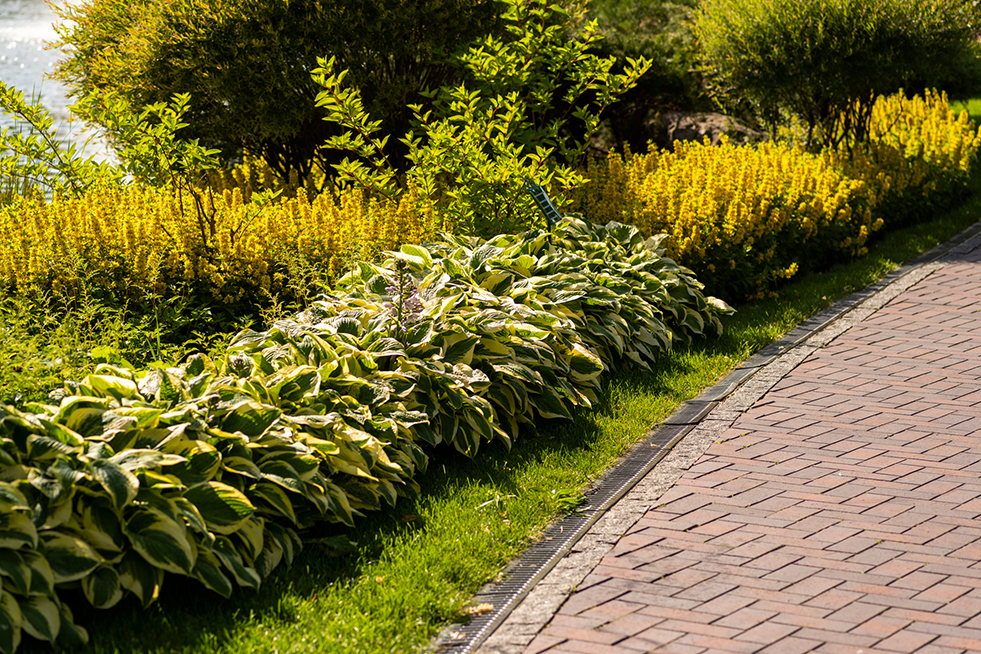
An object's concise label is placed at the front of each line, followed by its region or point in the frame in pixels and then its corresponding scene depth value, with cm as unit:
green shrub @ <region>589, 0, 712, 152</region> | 1255
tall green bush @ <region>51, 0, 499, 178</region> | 823
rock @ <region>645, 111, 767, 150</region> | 1268
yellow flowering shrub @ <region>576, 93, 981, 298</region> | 777
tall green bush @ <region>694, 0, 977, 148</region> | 987
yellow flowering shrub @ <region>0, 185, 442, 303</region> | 606
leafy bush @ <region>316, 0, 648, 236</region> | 705
